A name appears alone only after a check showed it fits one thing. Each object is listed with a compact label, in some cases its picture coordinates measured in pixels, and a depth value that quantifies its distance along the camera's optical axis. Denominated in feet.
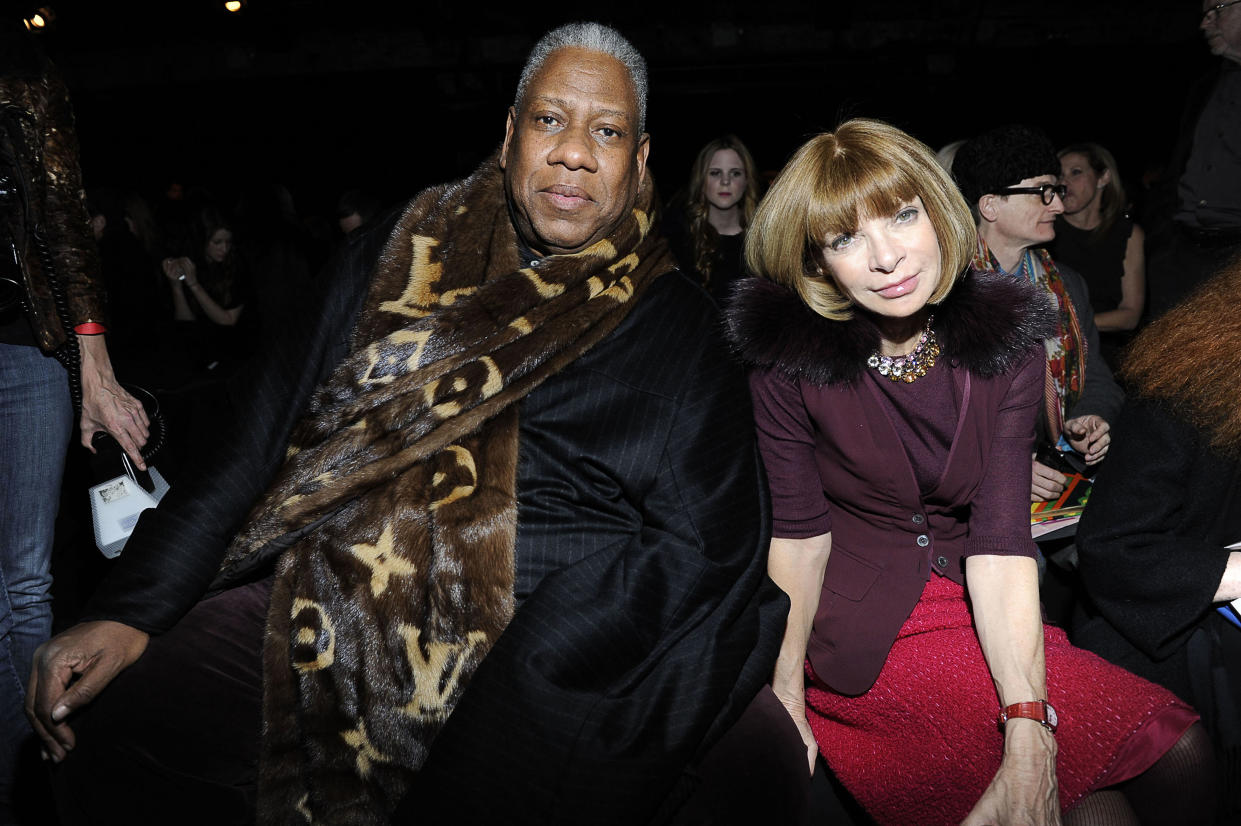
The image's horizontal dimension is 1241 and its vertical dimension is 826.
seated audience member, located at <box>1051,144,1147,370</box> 15.83
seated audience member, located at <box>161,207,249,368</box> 19.01
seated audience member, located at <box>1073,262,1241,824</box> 5.92
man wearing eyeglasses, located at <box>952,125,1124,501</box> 9.75
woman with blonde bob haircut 5.88
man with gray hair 5.31
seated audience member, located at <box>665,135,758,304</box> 15.76
